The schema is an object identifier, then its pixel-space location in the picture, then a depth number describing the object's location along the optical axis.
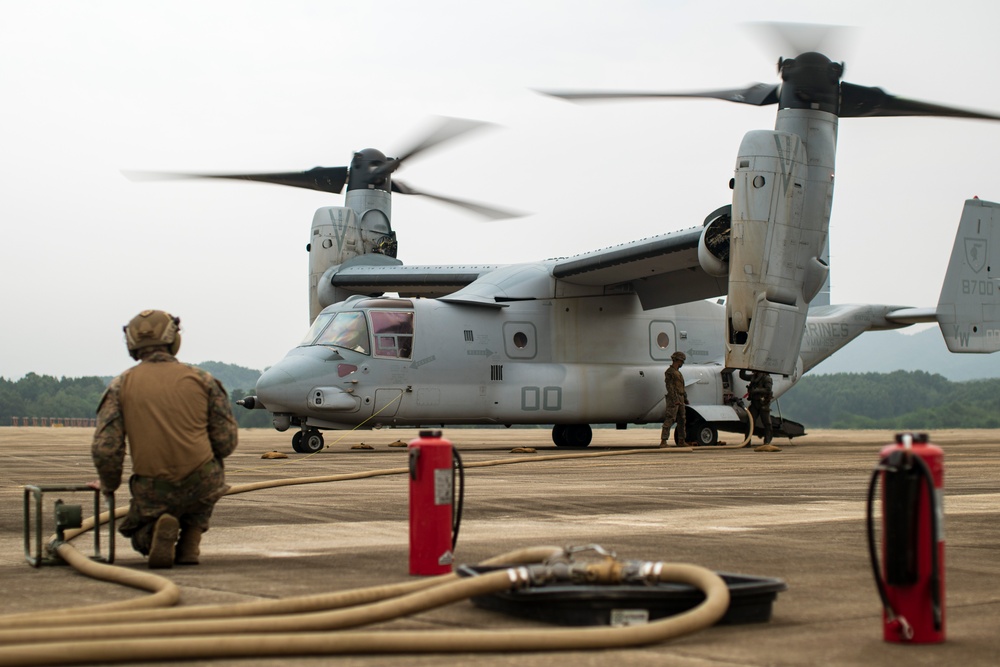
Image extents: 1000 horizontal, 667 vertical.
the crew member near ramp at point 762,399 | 23.22
